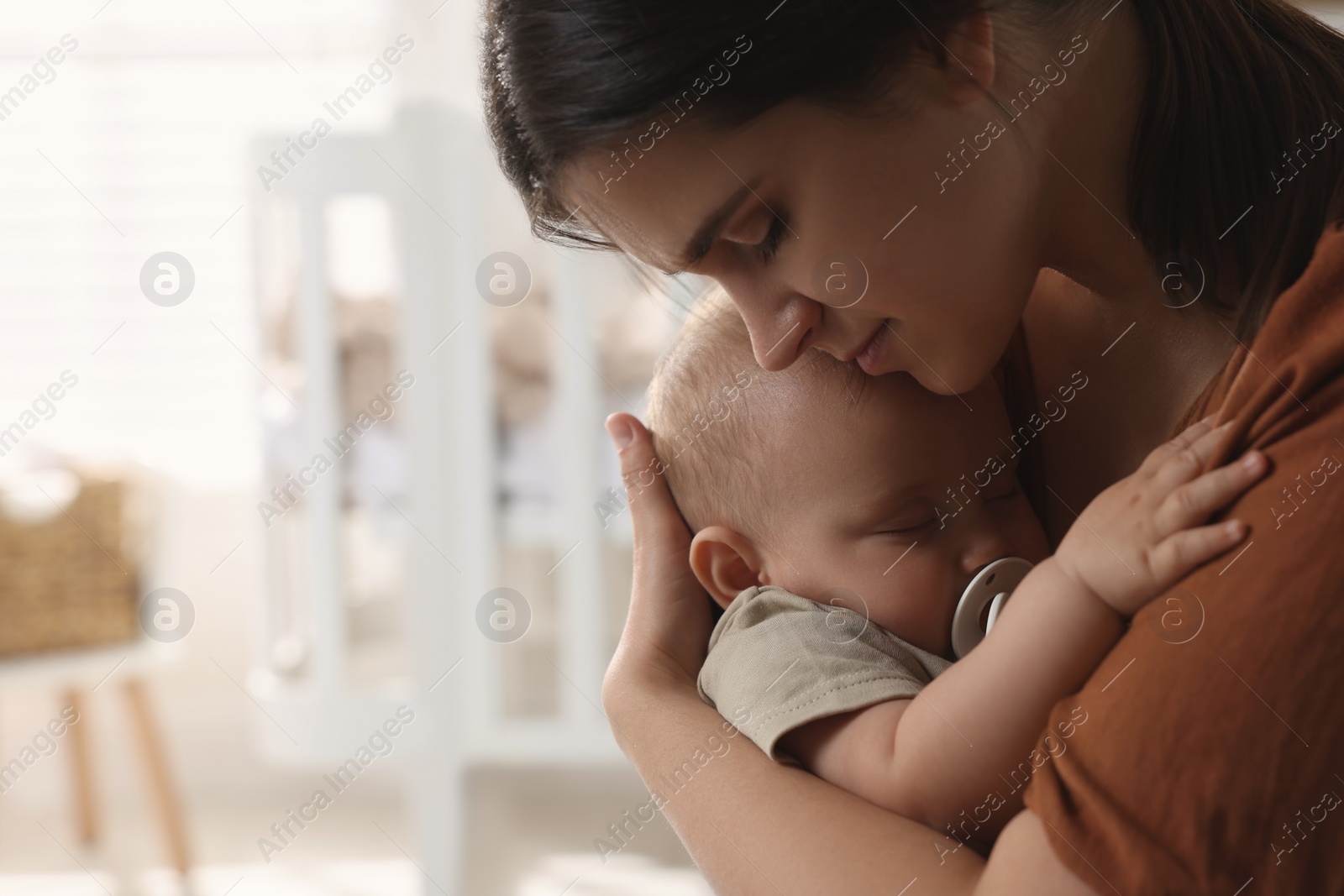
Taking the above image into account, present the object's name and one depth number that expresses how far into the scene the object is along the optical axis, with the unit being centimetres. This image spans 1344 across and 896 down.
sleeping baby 145
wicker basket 274
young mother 138
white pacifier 158
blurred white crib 228
